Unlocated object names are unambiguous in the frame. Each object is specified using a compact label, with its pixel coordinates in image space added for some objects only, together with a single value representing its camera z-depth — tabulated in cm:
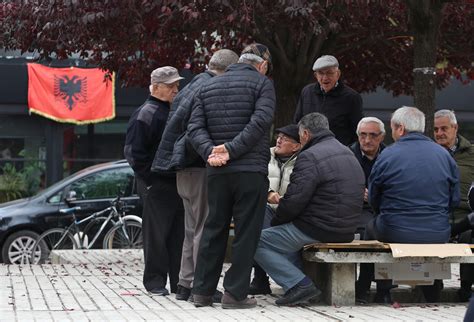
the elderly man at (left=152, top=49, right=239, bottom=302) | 996
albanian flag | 2652
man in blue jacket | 980
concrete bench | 970
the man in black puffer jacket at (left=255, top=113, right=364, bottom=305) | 969
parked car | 1969
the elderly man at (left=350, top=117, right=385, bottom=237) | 1098
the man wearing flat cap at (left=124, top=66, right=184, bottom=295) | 1062
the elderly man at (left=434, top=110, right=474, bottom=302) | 1100
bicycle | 1841
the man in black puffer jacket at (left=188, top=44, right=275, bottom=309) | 938
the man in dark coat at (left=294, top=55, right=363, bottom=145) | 1162
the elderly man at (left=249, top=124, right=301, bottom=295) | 1038
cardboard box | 991
